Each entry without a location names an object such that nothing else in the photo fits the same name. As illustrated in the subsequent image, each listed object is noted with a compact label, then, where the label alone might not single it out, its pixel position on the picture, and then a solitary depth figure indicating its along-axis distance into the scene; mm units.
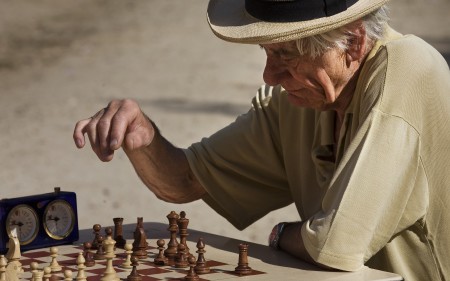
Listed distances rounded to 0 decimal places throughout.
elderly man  5145
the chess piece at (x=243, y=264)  5200
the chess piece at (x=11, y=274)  4912
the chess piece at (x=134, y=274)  5012
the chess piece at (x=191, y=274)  5054
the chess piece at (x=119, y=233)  5952
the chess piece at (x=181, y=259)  5422
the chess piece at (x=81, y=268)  4933
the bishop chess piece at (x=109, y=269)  4985
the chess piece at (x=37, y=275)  4815
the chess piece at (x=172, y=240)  5600
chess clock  5682
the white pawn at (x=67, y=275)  4916
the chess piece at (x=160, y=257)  5491
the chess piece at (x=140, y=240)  5751
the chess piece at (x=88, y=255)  5481
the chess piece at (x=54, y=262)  5266
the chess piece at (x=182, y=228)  5605
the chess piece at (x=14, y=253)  5217
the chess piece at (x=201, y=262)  5231
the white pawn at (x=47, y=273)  4919
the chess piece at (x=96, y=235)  5820
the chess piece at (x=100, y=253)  5630
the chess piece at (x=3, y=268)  4864
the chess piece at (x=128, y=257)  5384
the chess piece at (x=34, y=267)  4973
